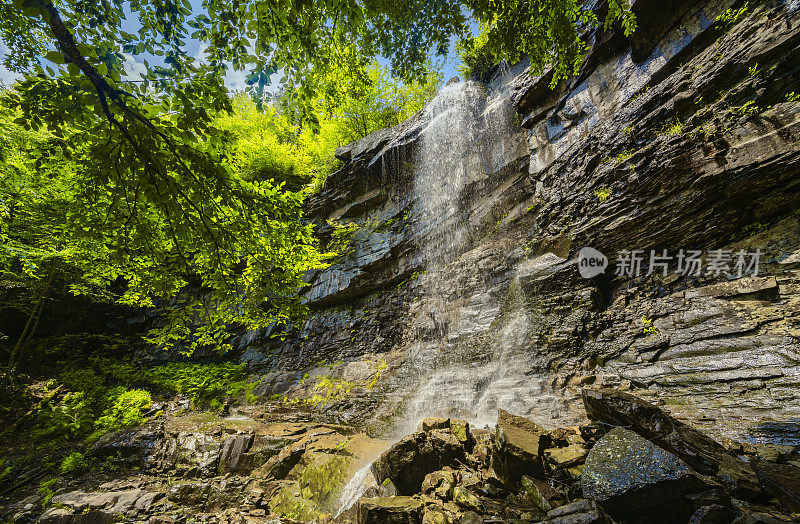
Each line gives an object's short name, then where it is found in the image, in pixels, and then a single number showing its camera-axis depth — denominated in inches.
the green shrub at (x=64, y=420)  328.8
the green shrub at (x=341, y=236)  498.0
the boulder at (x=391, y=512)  128.3
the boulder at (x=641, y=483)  94.6
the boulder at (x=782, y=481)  90.7
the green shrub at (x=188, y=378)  426.3
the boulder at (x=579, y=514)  92.8
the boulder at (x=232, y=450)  244.8
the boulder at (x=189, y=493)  211.3
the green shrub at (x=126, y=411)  336.2
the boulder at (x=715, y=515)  85.2
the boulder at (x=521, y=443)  139.4
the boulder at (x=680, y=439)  102.7
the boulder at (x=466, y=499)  129.6
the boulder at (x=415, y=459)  161.0
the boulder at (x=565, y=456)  133.0
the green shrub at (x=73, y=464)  263.9
